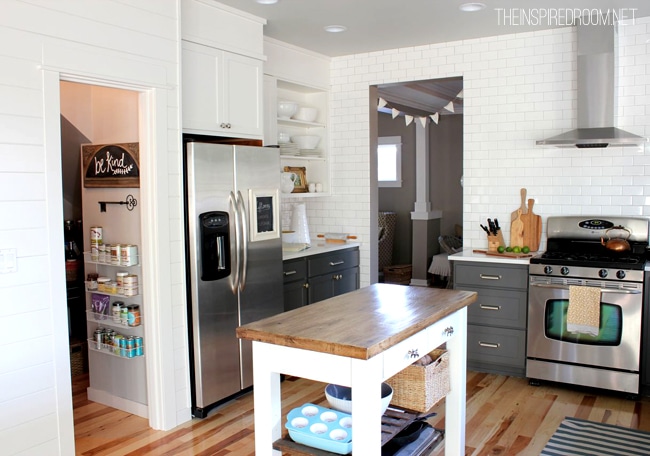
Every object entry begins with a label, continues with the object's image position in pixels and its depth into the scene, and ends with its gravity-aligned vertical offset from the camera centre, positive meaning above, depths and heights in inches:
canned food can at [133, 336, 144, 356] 155.1 -37.8
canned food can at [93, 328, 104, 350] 165.1 -38.1
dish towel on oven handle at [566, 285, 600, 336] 169.3 -33.1
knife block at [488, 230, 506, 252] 200.7 -16.3
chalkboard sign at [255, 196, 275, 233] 172.4 -5.1
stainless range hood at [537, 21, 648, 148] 179.3 +29.9
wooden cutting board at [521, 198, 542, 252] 199.5 -12.5
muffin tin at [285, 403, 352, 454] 94.9 -37.8
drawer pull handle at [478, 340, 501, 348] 189.5 -47.4
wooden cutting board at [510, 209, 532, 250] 199.9 -13.1
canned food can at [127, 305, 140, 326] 154.3 -30.0
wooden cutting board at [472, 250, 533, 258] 188.2 -19.5
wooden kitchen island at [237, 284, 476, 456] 86.4 -23.9
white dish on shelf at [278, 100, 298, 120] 212.1 +30.0
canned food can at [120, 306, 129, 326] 155.8 -30.3
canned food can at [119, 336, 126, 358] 156.3 -38.1
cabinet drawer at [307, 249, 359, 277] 203.9 -23.5
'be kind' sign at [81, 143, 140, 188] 153.2 +8.5
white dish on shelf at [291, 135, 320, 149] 225.1 +20.0
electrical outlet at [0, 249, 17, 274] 116.2 -11.9
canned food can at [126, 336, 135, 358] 155.3 -38.3
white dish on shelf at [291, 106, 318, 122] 224.2 +29.7
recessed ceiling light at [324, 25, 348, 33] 189.2 +52.0
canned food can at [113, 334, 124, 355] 157.3 -37.9
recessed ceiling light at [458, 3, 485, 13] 166.6 +51.3
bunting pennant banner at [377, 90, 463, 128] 237.3 +34.0
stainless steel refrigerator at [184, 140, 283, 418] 155.9 -16.0
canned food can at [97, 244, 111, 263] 160.1 -14.7
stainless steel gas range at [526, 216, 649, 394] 167.3 -32.5
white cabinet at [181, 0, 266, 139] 160.1 +34.9
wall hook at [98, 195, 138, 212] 154.6 -1.3
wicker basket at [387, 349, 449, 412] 107.8 -34.6
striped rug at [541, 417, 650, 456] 137.5 -58.3
